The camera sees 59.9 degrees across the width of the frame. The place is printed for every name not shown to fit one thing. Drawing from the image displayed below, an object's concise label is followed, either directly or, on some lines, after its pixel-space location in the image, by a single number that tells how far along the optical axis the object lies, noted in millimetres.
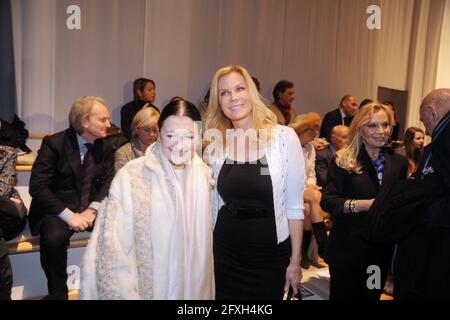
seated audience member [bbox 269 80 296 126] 5664
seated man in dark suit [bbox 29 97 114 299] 2729
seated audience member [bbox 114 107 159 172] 3326
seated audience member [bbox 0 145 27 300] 2416
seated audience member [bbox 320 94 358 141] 6156
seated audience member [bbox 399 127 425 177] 4301
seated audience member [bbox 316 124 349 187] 4324
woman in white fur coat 1396
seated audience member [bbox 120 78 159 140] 4910
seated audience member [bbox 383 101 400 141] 6695
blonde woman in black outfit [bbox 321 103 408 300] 2479
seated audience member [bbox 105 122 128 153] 3868
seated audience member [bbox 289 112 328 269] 3924
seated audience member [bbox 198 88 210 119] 5036
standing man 1984
